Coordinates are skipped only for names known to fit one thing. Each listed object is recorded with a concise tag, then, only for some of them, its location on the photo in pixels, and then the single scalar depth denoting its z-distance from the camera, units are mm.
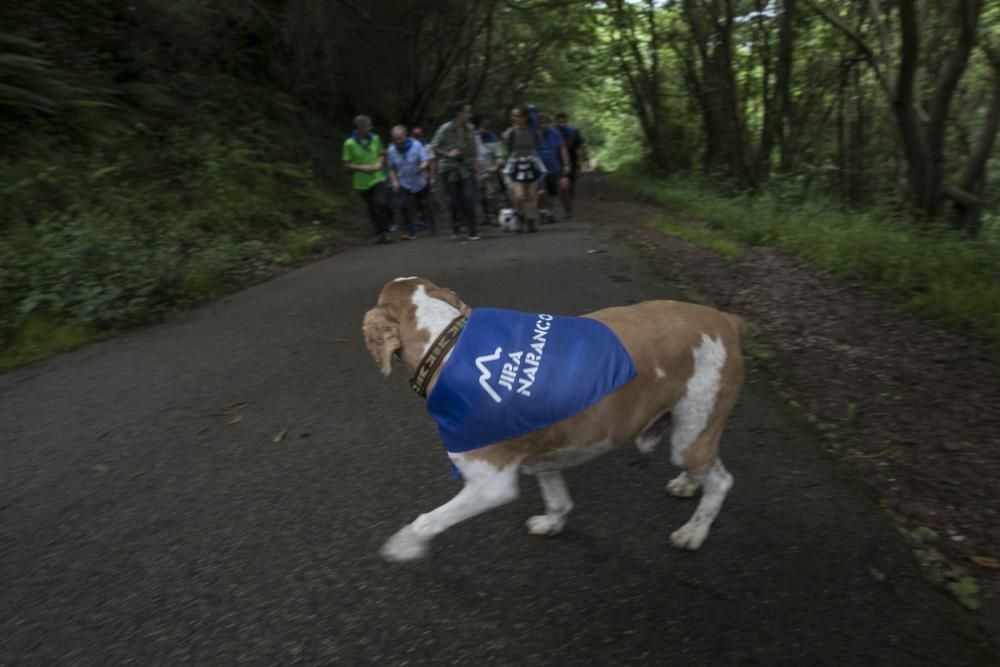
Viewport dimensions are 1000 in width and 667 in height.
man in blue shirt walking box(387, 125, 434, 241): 12164
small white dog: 12125
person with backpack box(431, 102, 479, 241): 11359
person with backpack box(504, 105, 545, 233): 11055
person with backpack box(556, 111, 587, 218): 14281
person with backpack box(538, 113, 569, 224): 12734
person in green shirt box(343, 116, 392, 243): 11523
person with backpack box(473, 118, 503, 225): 12820
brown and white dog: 2660
